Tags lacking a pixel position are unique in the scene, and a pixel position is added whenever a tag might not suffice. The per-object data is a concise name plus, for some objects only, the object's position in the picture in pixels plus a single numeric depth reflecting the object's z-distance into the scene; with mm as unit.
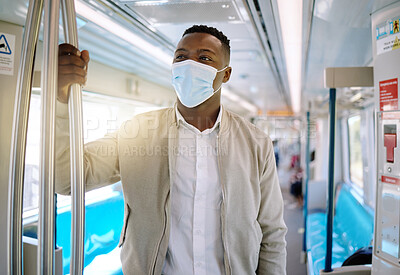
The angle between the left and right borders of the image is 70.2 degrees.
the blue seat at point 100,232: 2592
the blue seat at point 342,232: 3520
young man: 1223
